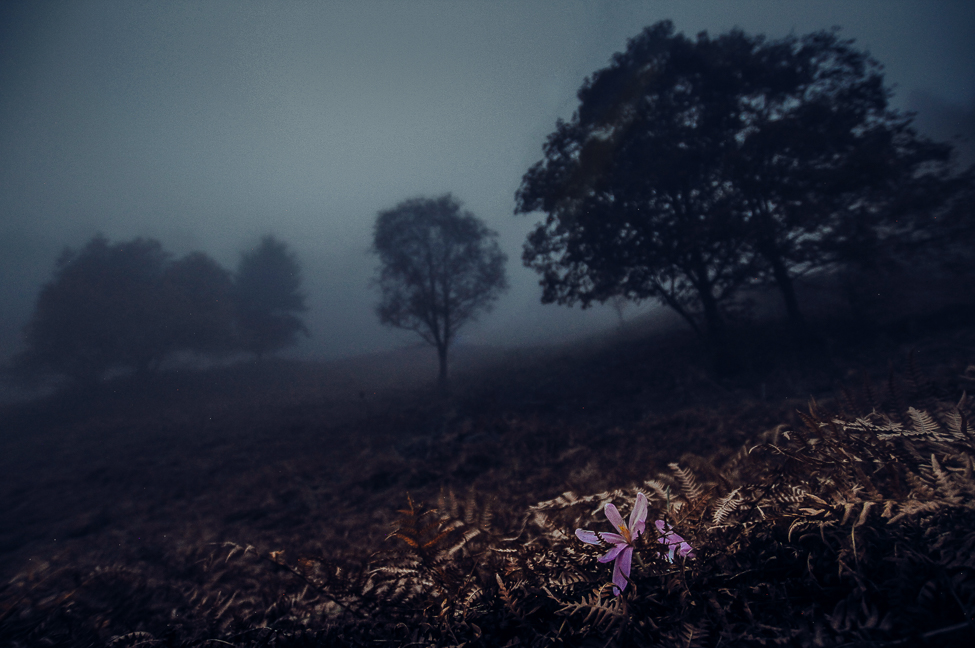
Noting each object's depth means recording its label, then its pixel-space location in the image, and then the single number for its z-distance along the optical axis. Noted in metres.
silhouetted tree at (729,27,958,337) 6.83
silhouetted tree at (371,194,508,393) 14.71
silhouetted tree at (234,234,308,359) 26.94
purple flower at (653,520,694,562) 0.70
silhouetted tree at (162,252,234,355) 20.50
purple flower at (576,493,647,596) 0.73
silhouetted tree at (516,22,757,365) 7.75
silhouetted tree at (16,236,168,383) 17.45
